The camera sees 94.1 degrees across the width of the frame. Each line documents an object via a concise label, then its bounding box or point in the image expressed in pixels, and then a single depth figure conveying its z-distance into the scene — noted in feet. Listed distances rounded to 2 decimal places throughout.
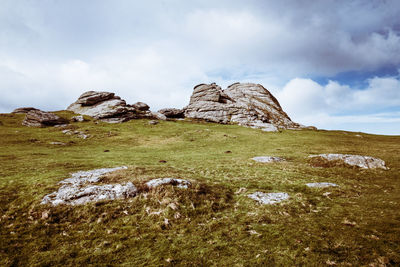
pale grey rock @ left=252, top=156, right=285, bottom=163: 97.19
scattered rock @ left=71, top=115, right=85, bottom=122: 246.47
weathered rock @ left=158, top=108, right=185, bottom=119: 331.57
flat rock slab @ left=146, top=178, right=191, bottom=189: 50.08
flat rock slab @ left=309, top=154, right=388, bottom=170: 88.05
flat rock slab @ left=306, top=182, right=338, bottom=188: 61.59
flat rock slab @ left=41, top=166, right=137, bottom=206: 43.21
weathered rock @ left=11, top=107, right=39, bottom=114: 293.70
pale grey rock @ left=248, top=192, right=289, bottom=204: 49.03
